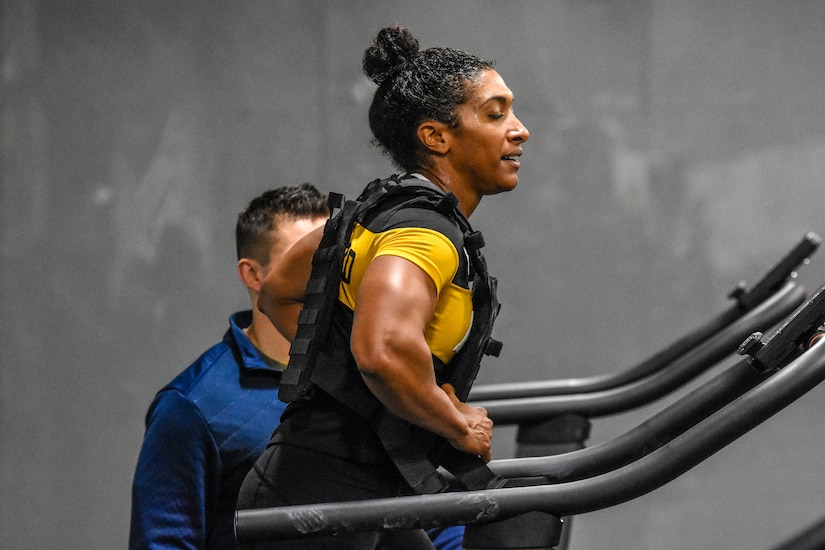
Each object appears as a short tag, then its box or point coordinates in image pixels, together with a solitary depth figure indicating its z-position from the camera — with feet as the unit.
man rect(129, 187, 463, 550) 18.46
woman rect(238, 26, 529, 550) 16.33
